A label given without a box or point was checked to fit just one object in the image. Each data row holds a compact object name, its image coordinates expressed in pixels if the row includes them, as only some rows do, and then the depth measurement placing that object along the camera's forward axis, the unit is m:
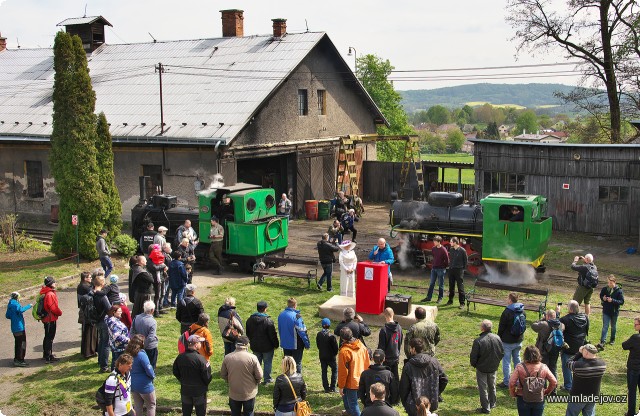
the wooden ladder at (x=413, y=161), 31.34
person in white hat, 16.05
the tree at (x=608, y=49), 30.95
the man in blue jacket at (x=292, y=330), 11.02
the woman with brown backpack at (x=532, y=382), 8.91
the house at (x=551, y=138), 81.82
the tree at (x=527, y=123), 163.00
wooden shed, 24.66
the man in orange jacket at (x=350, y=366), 9.76
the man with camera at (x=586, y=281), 14.14
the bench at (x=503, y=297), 14.84
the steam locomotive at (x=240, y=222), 19.20
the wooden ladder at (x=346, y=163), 30.58
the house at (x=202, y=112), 25.81
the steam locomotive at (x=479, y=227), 18.19
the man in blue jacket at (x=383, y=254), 16.27
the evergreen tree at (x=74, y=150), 20.02
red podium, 14.55
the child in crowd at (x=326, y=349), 10.68
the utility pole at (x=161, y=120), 25.82
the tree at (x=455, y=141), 132.25
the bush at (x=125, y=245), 20.48
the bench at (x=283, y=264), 17.70
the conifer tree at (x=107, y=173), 20.92
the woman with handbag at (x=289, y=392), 8.80
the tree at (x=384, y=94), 61.67
